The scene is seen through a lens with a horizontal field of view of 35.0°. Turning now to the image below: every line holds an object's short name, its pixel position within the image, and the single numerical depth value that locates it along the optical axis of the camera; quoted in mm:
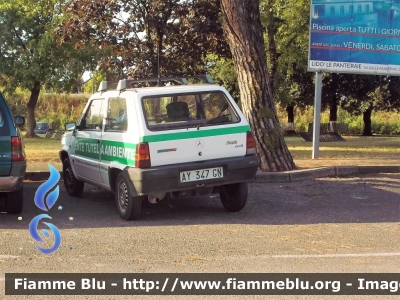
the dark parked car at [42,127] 48938
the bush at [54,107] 55938
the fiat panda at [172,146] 7828
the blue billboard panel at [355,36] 14984
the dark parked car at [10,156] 7883
